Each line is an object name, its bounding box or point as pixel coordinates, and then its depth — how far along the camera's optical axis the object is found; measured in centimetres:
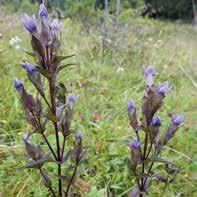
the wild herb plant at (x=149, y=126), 26
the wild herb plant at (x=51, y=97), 23
